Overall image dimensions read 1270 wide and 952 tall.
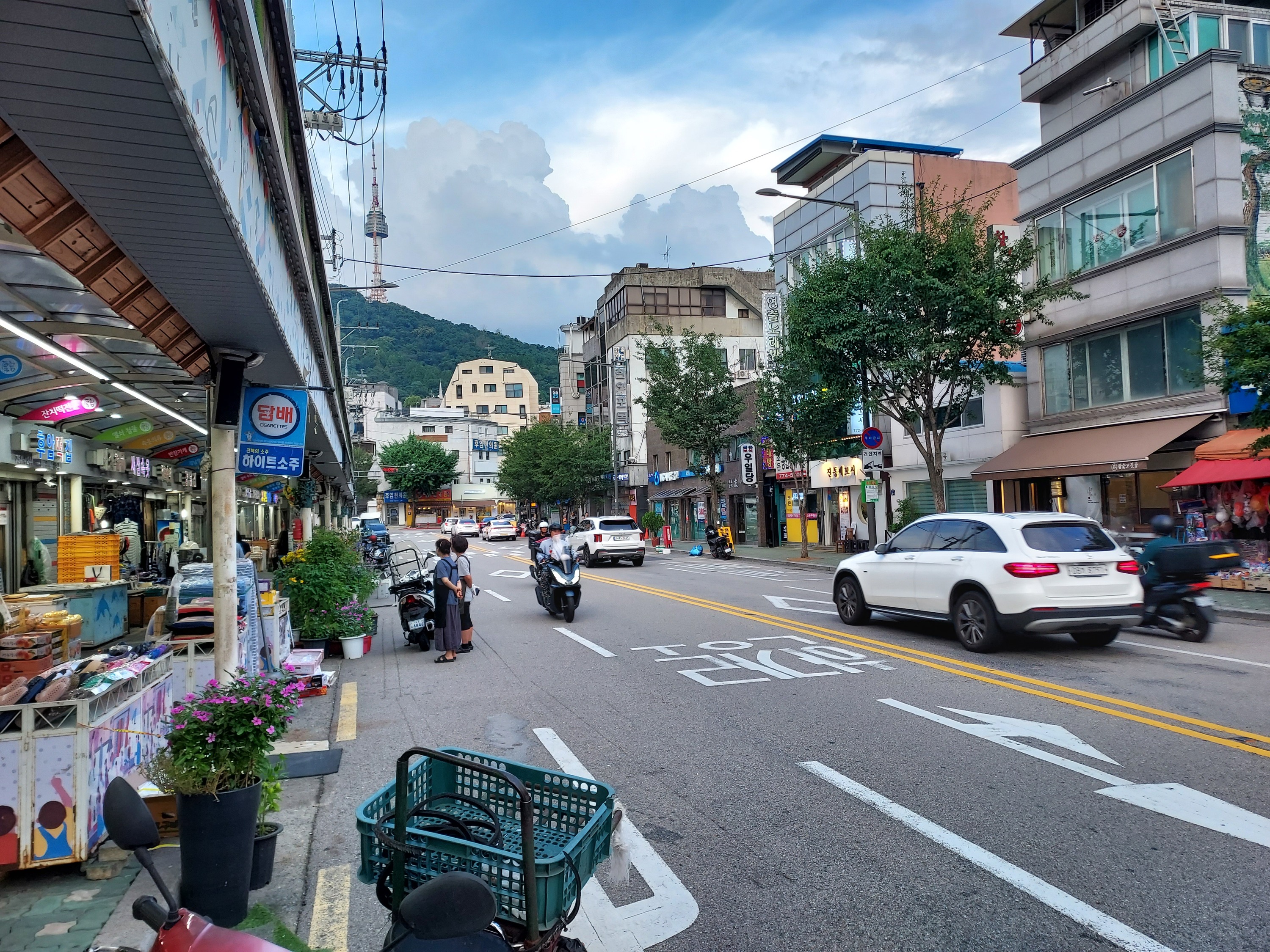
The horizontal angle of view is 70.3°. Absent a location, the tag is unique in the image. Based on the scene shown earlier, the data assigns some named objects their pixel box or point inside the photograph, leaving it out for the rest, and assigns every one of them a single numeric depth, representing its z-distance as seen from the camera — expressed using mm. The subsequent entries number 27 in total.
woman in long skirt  11859
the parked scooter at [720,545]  35062
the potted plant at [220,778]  4199
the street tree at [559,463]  61625
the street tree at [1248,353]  13758
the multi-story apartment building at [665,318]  64625
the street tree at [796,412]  29328
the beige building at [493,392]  114312
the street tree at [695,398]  38531
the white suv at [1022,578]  10266
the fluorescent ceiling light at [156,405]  11591
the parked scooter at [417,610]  12797
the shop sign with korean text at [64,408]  12703
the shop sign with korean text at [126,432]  15570
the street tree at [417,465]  95750
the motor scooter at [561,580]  15414
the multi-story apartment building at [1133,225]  18734
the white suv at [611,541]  30750
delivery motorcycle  11555
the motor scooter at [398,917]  2145
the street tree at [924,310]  21781
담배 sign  8492
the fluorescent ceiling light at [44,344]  7699
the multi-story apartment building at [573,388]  87875
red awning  16125
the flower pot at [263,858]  4570
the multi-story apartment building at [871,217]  28172
